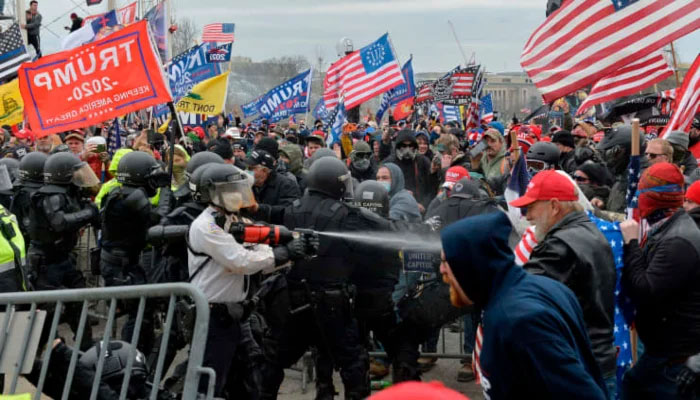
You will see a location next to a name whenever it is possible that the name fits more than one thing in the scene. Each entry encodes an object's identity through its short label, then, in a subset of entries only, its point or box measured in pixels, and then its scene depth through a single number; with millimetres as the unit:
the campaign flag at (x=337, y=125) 16000
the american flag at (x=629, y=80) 8641
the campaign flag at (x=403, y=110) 24188
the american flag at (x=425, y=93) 20941
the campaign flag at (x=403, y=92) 22953
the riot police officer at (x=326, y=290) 6906
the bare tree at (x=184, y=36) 77044
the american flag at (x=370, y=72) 16688
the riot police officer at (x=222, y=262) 6184
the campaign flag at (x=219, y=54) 21308
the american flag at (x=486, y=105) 23056
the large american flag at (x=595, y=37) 7051
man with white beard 4777
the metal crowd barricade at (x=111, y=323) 4598
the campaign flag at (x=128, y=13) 26297
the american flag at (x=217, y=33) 28672
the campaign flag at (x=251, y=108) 21766
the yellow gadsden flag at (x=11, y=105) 16047
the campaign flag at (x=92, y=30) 18169
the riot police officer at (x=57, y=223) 8625
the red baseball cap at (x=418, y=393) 1790
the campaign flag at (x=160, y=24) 23125
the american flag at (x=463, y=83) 19484
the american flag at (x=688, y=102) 6781
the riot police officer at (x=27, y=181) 9312
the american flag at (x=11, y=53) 14969
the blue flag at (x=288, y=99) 20672
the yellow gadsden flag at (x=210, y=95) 14664
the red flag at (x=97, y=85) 9250
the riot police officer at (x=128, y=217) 8336
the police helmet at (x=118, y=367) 4918
